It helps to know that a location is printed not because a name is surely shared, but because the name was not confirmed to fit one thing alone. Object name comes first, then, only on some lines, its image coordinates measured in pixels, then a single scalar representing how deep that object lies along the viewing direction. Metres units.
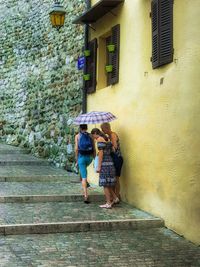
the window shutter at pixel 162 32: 7.54
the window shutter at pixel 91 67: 11.02
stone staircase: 7.27
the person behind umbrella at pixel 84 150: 9.27
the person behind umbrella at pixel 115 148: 8.90
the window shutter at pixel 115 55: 9.71
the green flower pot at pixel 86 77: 11.26
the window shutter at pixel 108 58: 10.31
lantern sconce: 11.14
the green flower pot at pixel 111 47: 9.78
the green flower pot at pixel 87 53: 11.26
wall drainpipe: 11.45
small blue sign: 11.58
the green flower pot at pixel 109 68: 9.98
